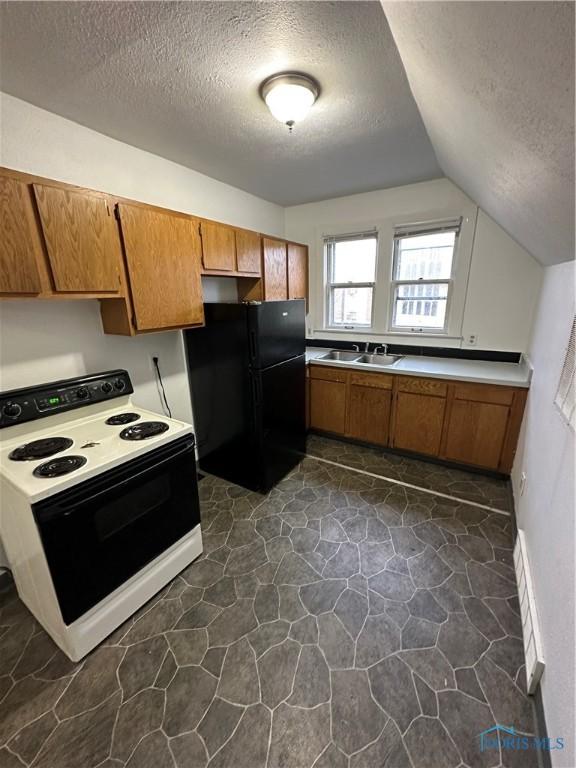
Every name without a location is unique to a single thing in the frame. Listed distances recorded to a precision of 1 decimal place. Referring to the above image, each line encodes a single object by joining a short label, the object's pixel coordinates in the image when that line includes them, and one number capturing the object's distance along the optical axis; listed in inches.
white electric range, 50.1
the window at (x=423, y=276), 117.3
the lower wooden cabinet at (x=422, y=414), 98.1
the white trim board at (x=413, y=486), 90.7
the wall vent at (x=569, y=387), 50.7
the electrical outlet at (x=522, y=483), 78.2
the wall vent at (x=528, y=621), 48.3
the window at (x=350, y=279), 133.0
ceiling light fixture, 56.6
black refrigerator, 90.1
